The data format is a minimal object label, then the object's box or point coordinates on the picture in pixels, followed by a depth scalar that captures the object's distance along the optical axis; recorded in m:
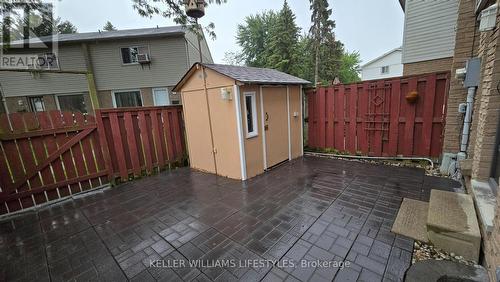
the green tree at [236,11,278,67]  21.89
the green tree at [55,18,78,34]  20.45
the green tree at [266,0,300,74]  16.64
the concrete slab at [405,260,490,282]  1.81
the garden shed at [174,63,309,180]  4.25
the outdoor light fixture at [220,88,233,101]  4.13
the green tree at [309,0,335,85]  14.91
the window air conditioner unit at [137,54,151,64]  10.22
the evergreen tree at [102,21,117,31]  27.70
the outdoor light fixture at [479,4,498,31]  2.53
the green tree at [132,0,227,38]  4.66
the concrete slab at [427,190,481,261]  2.03
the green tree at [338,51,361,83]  26.55
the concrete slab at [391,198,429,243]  2.44
